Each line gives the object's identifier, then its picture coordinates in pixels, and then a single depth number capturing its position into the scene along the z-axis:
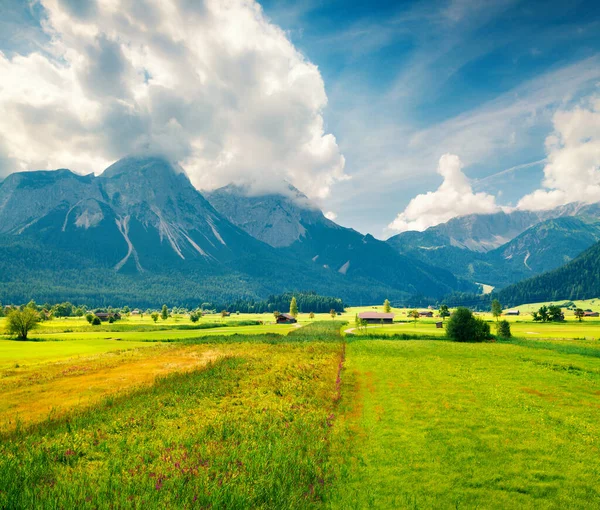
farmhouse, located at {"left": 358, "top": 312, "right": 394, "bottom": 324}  174.95
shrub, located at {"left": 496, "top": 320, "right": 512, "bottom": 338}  92.33
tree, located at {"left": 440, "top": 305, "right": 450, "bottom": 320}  182.00
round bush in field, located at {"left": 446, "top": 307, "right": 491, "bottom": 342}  87.94
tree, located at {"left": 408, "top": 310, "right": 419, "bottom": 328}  179.34
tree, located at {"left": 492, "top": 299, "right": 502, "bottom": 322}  163.88
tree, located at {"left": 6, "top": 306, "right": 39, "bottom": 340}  85.12
